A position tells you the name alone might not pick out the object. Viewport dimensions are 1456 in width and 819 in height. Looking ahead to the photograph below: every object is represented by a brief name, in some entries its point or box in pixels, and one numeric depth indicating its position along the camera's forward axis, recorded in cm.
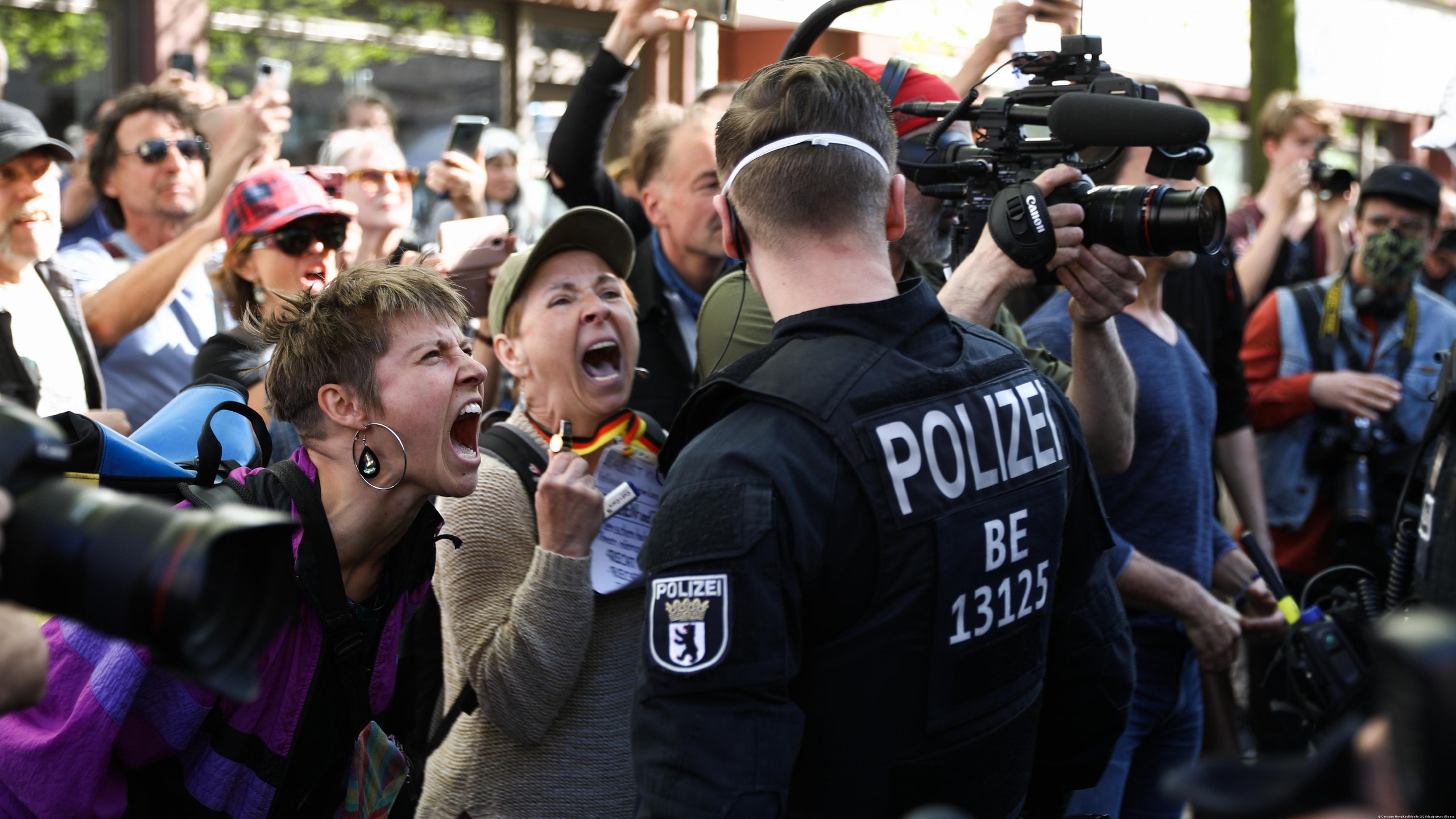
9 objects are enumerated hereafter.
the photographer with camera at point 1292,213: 562
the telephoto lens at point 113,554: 120
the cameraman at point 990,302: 250
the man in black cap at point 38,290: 335
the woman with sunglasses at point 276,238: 364
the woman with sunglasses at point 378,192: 465
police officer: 170
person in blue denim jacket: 479
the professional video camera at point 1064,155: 232
